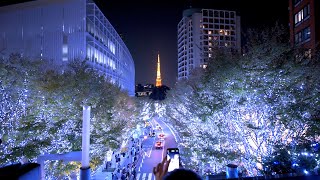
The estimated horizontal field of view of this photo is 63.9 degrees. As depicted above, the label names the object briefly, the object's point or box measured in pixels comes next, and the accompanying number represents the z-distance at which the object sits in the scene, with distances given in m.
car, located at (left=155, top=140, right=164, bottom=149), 32.42
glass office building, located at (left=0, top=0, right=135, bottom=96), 26.88
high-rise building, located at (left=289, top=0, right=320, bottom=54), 24.61
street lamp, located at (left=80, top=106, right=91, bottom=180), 4.29
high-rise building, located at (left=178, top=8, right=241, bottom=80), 78.62
